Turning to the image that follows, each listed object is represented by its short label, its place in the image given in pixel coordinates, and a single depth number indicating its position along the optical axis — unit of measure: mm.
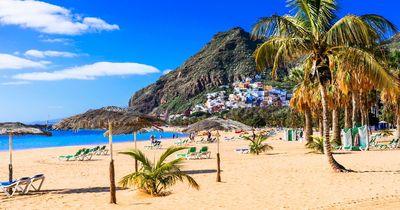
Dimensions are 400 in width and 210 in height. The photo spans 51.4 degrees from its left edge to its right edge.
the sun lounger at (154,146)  37566
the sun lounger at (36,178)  11917
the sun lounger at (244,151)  25714
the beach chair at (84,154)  25094
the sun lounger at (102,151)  29188
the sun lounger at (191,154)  23003
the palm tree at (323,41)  12820
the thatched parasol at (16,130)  13094
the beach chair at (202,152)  23391
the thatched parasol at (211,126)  17891
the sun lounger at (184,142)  44834
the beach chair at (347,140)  24922
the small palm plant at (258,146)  24078
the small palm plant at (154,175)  10523
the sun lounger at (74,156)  24875
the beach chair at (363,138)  24469
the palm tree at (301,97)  28922
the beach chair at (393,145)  25141
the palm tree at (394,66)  27844
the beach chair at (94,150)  26341
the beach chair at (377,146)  25141
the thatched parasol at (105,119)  11266
